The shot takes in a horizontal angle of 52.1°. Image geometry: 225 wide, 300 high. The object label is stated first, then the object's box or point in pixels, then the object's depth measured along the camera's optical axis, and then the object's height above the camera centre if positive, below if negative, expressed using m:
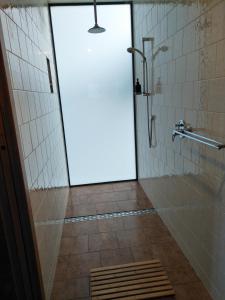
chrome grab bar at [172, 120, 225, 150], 1.15 -0.27
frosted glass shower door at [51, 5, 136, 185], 2.73 +0.05
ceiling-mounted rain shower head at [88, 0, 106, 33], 2.24 +0.64
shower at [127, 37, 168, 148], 2.18 +0.11
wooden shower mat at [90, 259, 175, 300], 1.48 -1.26
